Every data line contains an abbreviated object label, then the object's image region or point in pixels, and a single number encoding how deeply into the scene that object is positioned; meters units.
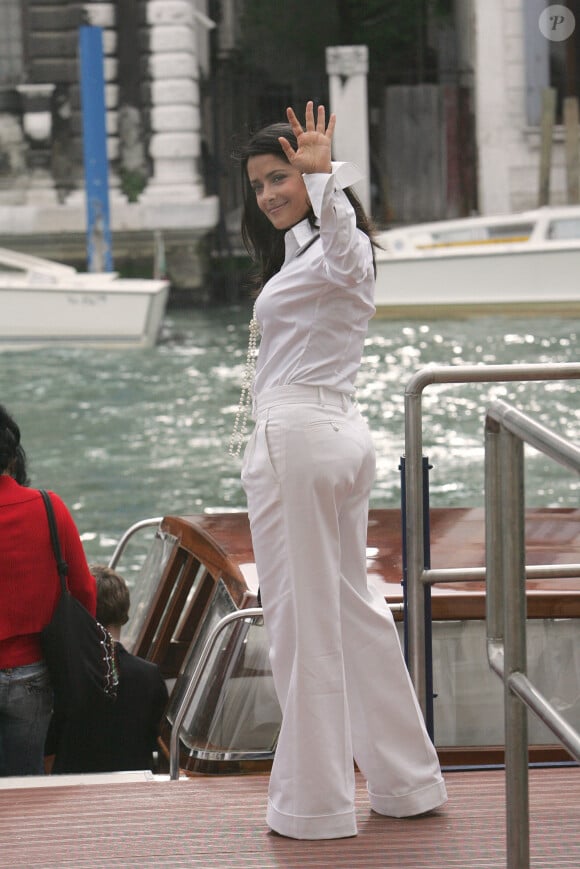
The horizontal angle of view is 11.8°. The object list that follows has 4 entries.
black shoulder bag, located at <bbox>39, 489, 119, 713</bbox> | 6.74
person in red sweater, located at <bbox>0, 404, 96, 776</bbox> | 6.70
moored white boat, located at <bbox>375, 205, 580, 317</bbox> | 41.27
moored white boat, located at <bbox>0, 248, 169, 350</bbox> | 37.08
